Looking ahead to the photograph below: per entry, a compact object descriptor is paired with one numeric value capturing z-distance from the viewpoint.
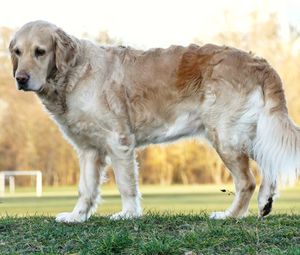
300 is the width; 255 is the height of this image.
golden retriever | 10.19
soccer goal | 47.33
